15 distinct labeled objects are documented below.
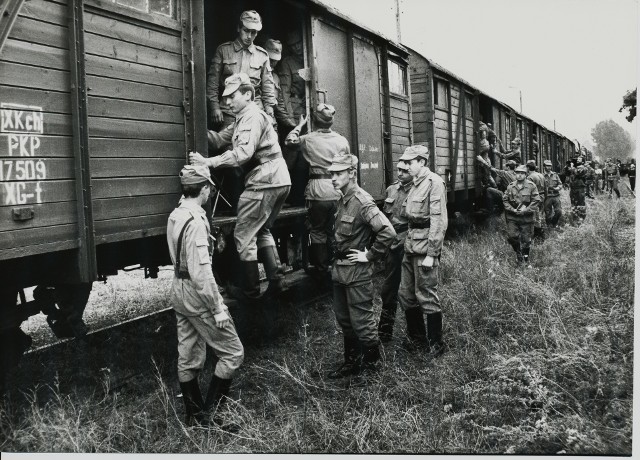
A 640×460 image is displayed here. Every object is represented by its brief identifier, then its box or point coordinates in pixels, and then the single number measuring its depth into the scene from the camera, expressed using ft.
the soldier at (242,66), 17.60
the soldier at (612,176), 49.52
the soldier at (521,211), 30.25
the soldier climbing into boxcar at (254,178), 15.37
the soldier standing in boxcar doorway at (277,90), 19.67
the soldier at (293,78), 20.81
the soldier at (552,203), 40.08
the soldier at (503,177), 45.98
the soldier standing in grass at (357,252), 14.79
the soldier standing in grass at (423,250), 16.35
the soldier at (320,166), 19.79
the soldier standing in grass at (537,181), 36.64
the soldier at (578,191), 42.93
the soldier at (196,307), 11.61
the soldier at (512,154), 48.69
